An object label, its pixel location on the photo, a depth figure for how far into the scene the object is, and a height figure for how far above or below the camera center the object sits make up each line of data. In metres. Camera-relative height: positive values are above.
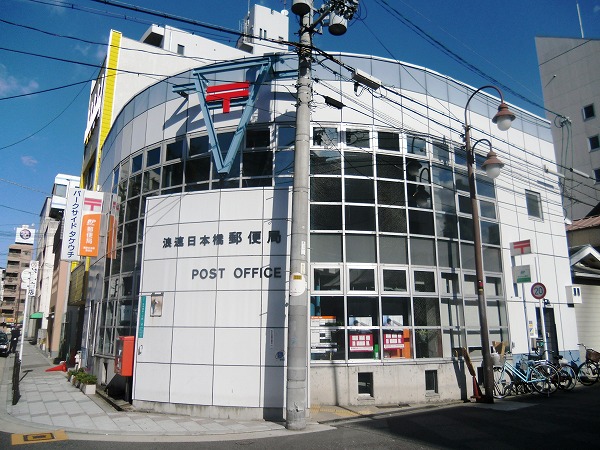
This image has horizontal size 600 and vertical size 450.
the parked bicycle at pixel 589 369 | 15.30 -1.98
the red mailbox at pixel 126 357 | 11.28 -1.01
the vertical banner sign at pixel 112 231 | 15.81 +3.25
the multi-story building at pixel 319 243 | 10.57 +2.13
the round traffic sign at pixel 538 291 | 13.78 +0.78
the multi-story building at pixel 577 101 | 30.69 +15.78
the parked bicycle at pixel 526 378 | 12.84 -1.88
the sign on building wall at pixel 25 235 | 33.20 +6.49
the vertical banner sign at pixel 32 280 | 17.82 +1.54
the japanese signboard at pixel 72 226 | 17.23 +3.64
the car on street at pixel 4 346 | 29.94 -1.94
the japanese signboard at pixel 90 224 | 17.41 +3.81
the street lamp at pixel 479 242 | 11.91 +2.12
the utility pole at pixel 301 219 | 9.02 +2.21
